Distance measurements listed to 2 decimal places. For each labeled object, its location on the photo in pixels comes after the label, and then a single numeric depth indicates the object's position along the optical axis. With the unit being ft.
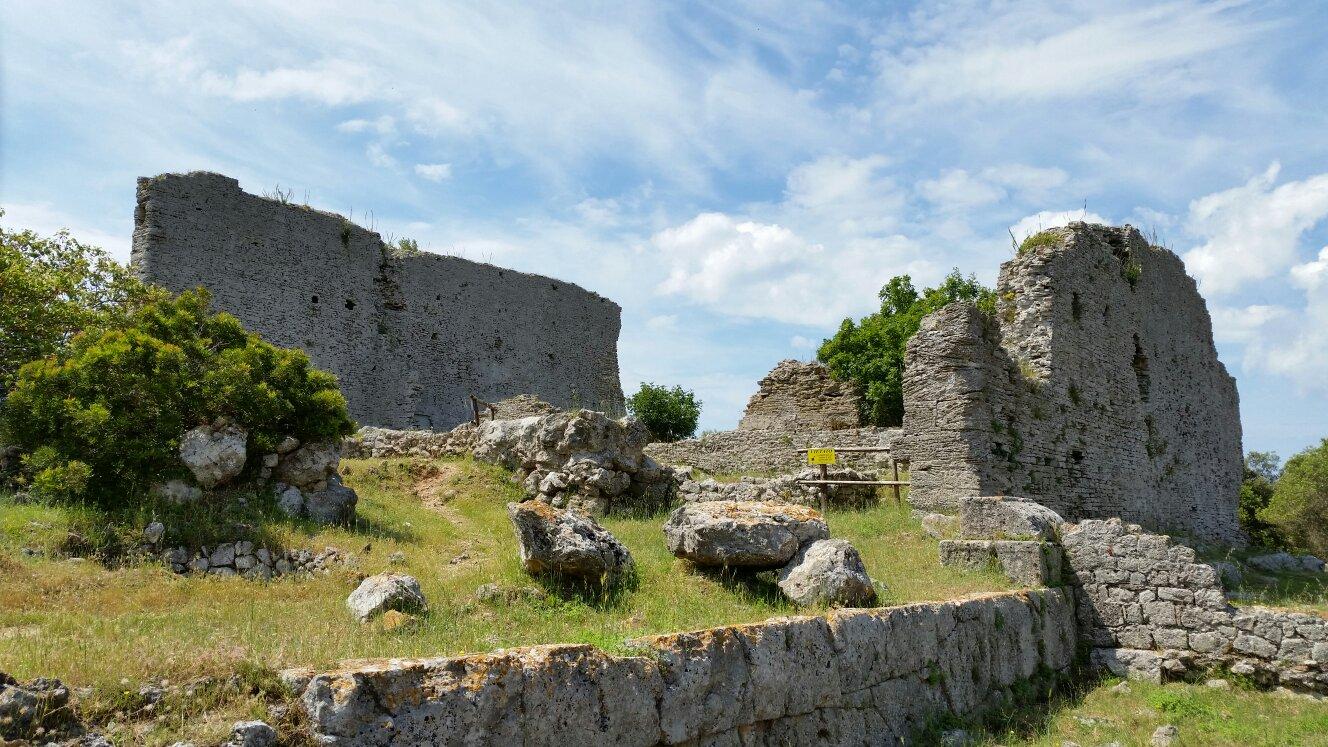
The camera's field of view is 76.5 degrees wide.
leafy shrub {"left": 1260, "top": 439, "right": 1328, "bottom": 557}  107.96
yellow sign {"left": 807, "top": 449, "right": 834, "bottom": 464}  47.80
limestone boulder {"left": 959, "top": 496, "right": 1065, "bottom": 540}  30.32
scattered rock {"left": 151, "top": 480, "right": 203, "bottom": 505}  31.09
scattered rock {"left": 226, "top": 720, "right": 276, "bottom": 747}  10.34
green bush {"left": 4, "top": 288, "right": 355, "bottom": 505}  30.22
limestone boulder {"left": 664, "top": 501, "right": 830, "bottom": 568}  24.17
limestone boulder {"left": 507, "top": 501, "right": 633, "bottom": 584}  23.57
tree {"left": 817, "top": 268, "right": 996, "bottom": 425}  94.79
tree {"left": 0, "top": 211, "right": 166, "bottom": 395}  38.58
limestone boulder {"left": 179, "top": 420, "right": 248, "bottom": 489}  32.30
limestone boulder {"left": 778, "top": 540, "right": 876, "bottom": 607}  21.62
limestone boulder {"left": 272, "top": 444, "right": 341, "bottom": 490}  35.37
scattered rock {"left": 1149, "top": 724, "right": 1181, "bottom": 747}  21.66
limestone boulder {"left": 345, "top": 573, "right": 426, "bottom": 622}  19.93
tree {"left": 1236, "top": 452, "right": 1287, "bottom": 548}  98.67
